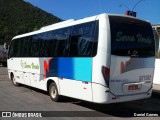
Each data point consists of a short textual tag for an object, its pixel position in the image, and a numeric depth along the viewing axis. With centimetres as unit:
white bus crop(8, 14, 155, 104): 473
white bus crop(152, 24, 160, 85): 946
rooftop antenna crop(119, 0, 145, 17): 1030
